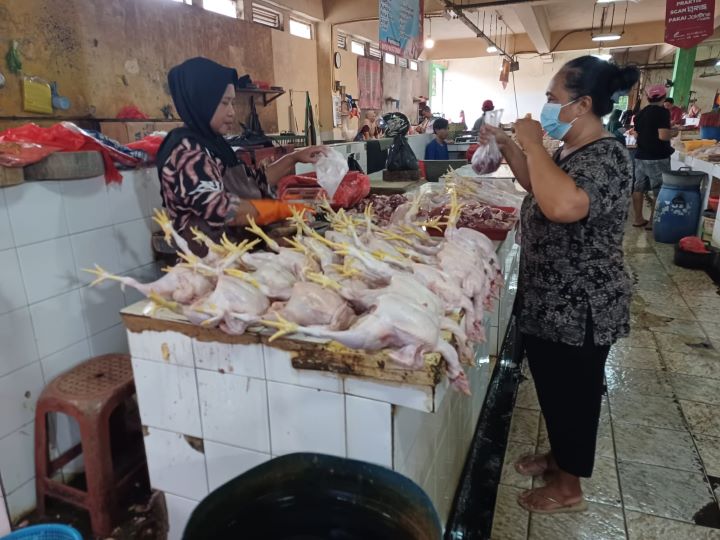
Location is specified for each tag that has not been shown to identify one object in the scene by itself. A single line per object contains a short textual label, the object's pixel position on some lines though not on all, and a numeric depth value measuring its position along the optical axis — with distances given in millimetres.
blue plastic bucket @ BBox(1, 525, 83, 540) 1593
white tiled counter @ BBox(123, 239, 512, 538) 1353
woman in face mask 1752
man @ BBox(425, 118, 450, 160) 7180
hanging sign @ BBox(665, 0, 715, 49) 7887
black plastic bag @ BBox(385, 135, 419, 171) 4629
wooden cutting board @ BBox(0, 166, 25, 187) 1999
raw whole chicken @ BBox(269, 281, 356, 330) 1312
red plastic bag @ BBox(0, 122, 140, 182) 2266
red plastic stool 2092
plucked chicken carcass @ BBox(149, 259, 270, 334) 1340
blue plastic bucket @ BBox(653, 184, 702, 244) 6613
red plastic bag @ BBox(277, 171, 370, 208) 3033
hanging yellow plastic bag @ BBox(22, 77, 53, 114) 4289
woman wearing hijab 2127
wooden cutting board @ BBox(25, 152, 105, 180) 2164
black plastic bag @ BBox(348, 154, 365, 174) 4293
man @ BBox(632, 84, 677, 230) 7168
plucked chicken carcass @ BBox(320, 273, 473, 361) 1312
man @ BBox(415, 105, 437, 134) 10439
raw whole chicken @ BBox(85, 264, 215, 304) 1462
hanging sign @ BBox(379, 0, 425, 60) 5750
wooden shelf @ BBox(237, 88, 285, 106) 7273
